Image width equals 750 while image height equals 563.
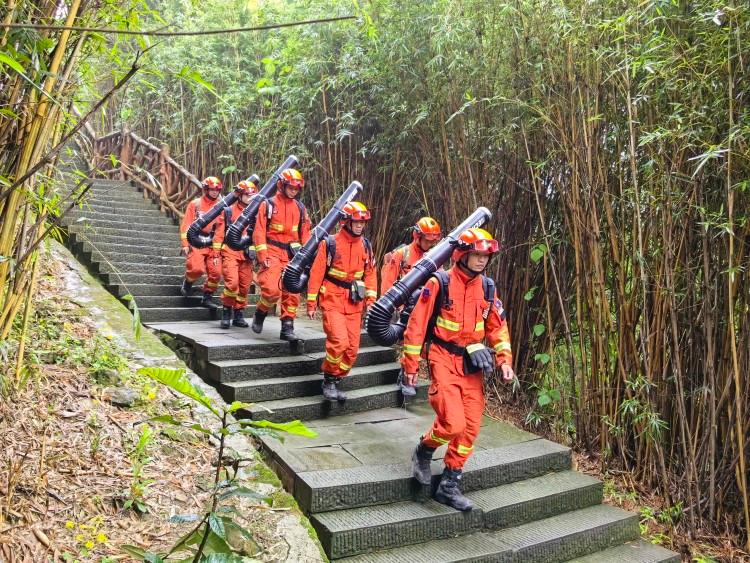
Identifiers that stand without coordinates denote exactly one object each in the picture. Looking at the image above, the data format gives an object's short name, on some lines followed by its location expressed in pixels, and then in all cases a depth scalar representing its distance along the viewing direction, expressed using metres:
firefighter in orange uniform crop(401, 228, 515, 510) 3.41
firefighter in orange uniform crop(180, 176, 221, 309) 6.47
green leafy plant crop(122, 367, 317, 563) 1.56
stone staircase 3.24
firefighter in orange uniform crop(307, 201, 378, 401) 4.60
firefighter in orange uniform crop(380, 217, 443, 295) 5.22
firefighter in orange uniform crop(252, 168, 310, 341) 5.38
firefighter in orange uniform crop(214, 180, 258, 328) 5.90
